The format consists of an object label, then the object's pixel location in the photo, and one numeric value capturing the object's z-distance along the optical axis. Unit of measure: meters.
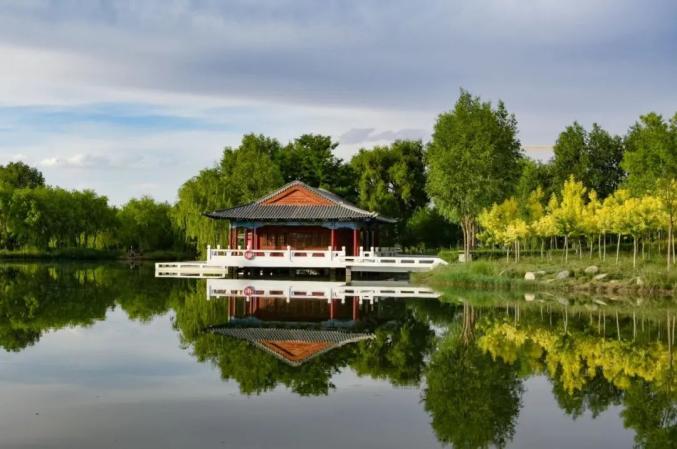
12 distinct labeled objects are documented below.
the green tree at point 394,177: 56.81
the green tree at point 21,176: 78.75
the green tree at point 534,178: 49.94
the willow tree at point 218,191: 51.56
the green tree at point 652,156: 36.88
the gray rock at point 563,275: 30.30
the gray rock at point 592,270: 30.28
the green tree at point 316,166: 58.28
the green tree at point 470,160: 39.72
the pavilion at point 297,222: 42.56
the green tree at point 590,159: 49.94
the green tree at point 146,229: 69.88
